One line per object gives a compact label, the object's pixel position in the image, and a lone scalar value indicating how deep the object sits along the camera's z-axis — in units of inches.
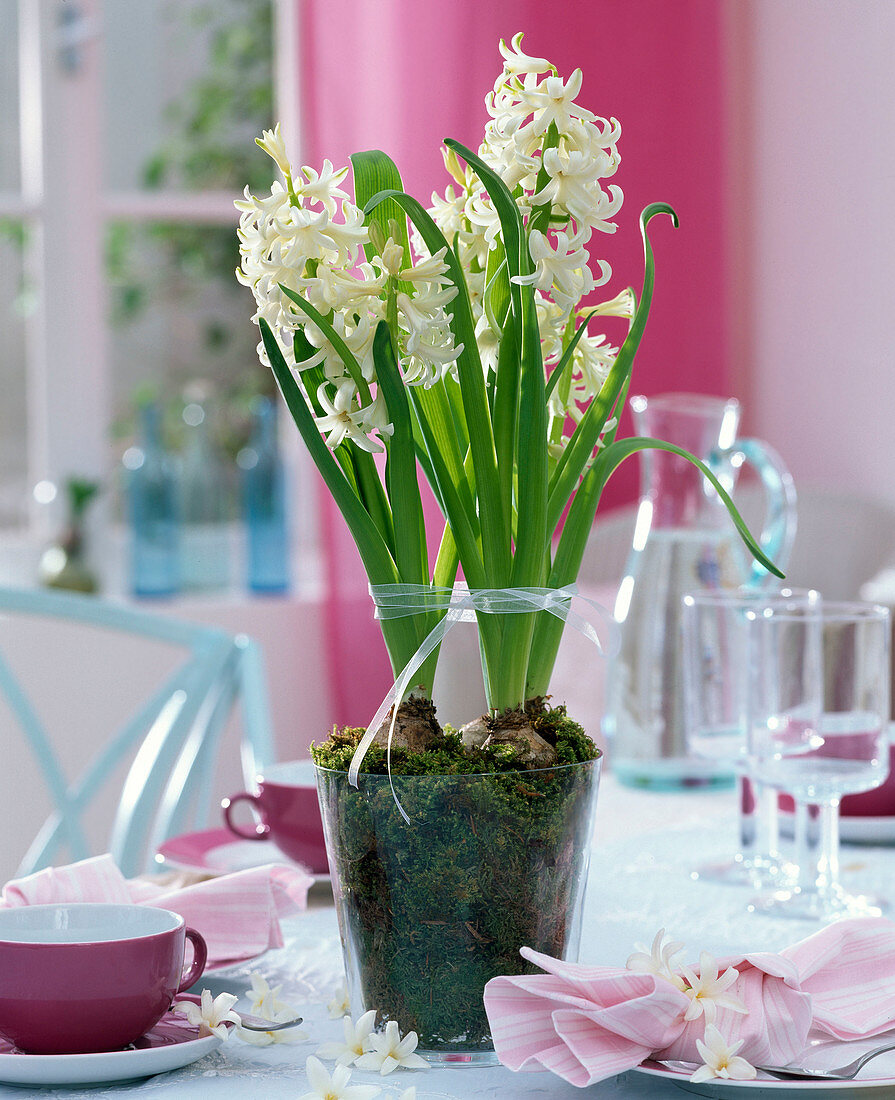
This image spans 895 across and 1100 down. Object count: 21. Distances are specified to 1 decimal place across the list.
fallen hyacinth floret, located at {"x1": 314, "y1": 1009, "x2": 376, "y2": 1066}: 66.1
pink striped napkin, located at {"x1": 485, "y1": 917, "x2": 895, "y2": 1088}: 64.0
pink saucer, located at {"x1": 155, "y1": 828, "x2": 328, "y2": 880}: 83.5
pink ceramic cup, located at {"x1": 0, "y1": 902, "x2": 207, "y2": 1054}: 64.8
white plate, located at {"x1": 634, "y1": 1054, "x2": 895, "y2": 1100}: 63.9
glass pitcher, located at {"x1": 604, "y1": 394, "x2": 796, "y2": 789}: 95.4
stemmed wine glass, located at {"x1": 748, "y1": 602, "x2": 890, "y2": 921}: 82.2
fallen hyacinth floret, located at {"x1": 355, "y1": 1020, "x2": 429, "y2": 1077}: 65.6
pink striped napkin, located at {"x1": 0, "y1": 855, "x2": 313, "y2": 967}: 72.7
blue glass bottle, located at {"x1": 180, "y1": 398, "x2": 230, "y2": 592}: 223.6
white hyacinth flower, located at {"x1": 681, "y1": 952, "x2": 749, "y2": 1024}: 64.7
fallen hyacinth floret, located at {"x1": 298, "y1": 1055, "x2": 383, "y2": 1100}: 63.4
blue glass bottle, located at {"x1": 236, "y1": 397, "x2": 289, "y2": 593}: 218.3
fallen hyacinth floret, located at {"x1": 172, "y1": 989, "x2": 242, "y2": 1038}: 66.8
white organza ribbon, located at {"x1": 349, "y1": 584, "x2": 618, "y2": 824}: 68.0
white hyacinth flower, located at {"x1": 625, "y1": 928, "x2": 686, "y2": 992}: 65.2
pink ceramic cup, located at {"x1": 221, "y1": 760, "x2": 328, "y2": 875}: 81.6
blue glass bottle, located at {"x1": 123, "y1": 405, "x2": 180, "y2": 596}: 212.5
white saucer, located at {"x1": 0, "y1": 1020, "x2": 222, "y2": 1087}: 64.5
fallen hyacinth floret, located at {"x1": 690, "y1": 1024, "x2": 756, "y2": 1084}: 63.9
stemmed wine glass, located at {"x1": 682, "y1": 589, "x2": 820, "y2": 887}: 86.6
